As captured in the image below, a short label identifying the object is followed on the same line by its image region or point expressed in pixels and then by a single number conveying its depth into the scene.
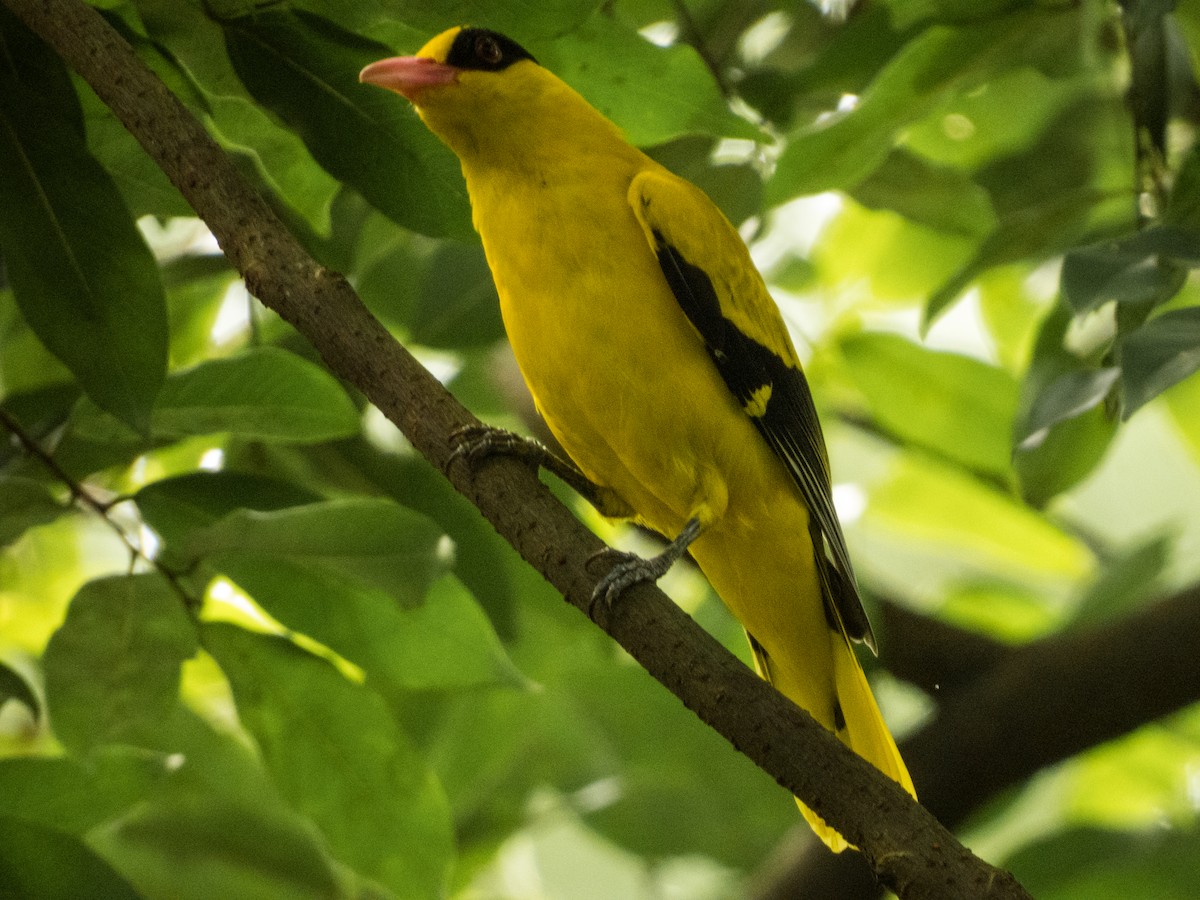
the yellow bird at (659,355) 5.43
